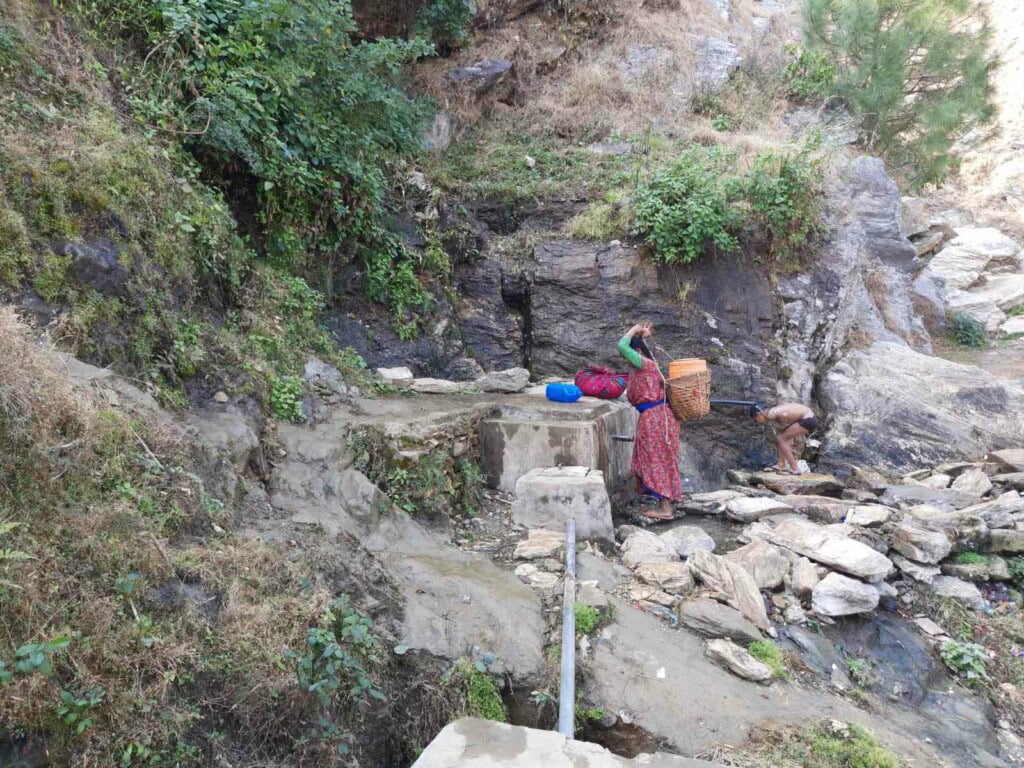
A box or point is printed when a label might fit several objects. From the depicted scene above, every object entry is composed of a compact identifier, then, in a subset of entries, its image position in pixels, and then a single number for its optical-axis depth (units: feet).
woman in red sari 21.21
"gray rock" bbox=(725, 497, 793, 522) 21.18
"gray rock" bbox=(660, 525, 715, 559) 17.35
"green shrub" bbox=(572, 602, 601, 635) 12.52
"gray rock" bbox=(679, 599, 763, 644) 13.62
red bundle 23.26
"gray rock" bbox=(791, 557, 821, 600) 16.52
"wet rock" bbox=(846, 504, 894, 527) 20.02
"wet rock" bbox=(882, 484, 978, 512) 22.50
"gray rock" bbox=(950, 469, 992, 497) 23.56
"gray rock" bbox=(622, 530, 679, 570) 16.15
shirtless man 26.58
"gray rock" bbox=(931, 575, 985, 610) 17.92
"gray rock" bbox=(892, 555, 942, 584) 18.22
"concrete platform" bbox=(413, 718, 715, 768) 7.72
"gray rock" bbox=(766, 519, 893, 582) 16.83
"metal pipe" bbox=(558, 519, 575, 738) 9.35
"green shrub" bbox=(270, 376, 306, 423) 16.44
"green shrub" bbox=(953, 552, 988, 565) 19.24
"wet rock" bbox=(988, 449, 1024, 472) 24.73
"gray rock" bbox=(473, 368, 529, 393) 24.43
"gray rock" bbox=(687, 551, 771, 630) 14.82
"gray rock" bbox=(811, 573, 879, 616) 16.08
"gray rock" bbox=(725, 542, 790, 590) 16.69
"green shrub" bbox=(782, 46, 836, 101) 42.52
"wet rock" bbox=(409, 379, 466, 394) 22.65
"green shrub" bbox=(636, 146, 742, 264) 28.12
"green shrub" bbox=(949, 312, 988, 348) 45.96
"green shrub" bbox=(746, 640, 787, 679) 12.95
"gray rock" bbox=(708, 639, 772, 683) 12.51
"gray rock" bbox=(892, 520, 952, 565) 18.53
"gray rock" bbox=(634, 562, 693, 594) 15.02
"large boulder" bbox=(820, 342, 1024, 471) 27.63
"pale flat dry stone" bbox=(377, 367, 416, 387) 22.57
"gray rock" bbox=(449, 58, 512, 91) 37.65
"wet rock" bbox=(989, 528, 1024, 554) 19.60
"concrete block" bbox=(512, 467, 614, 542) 16.96
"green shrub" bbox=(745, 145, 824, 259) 28.99
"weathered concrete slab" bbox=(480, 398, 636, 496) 19.40
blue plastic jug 22.31
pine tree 40.70
